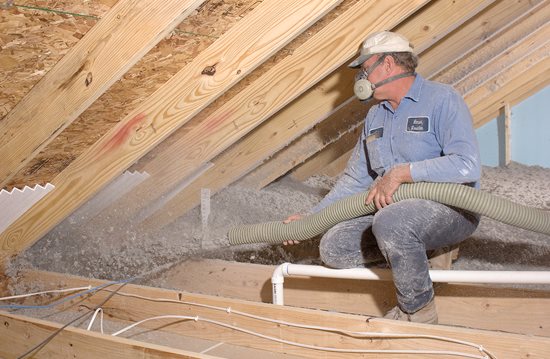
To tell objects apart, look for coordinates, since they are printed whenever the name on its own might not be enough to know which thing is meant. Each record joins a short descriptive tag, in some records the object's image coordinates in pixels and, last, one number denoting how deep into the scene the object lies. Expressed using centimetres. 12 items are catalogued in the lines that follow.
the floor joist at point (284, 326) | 170
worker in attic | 195
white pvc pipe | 181
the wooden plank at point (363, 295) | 219
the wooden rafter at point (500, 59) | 345
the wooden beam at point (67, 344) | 187
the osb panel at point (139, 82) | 197
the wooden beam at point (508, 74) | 362
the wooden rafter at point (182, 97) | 202
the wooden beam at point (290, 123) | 254
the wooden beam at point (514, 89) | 375
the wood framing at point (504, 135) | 466
